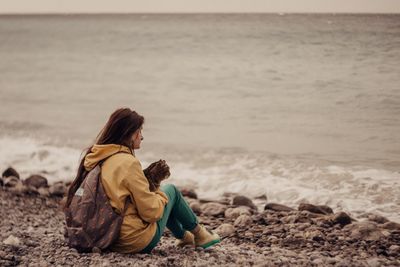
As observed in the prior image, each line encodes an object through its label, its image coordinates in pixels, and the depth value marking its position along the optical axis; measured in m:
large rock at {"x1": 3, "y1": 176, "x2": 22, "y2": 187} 8.07
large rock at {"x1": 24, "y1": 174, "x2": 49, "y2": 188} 8.11
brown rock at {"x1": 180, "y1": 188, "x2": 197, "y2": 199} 8.03
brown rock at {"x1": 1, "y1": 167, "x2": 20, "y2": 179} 8.68
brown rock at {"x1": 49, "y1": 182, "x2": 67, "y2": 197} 7.74
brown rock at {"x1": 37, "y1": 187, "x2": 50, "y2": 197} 7.68
